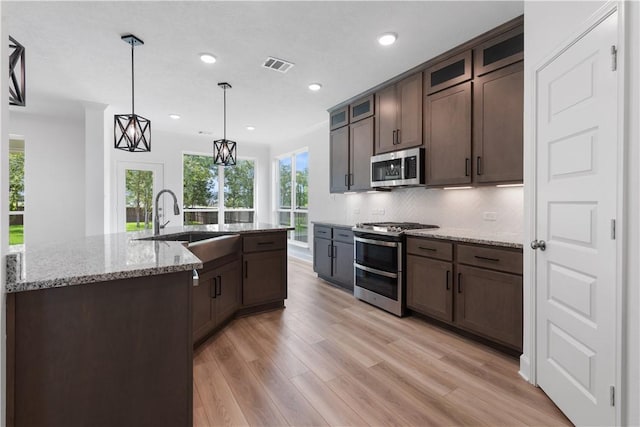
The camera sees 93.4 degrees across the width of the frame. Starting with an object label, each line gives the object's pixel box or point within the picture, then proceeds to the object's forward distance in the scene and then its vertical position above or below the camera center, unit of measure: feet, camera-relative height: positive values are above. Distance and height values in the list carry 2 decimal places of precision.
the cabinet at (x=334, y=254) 13.19 -2.00
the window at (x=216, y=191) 21.52 +1.53
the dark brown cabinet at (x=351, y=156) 13.25 +2.60
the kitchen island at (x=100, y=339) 3.50 -1.63
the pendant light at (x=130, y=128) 8.96 +2.52
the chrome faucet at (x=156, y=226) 8.56 -0.41
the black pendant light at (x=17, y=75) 3.93 +1.86
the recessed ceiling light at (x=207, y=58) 9.79 +5.08
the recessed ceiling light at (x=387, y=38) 8.66 +5.07
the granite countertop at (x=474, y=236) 7.57 -0.71
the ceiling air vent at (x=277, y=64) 10.23 +5.15
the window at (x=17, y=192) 16.35 +1.08
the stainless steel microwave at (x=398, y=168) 10.75 +1.65
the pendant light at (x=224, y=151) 12.15 +2.45
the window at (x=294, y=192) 21.17 +1.42
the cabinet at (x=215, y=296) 7.79 -2.44
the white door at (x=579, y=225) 4.52 -0.24
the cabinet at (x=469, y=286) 7.37 -2.09
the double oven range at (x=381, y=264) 10.25 -1.93
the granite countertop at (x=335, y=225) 13.37 -0.61
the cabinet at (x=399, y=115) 10.94 +3.72
